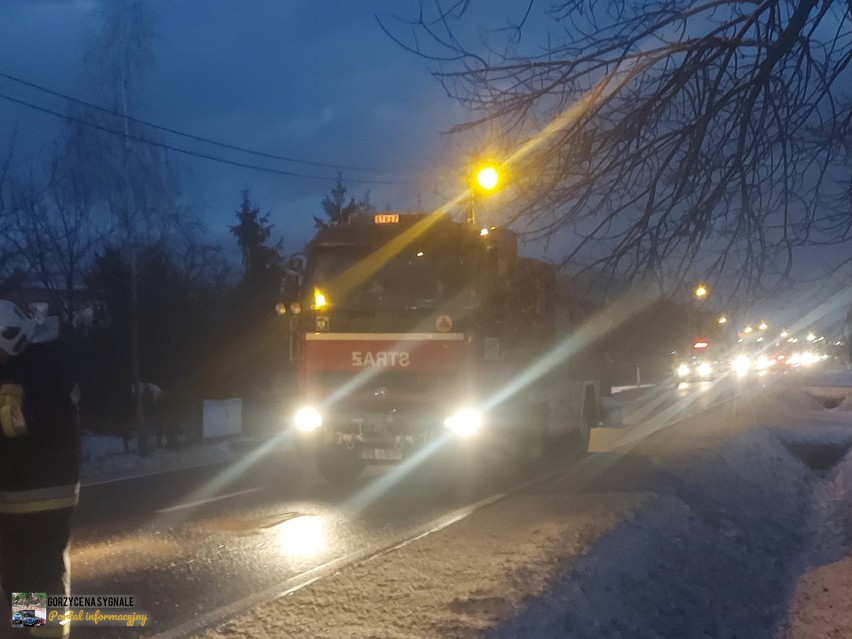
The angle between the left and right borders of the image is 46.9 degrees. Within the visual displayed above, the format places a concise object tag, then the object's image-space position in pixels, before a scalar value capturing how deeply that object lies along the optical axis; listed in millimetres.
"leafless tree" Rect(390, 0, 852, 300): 6691
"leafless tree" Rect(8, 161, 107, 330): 22125
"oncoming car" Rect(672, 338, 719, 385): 35125
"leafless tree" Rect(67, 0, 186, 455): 19422
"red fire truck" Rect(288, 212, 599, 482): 12266
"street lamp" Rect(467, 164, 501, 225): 7555
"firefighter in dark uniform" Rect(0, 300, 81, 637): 4480
